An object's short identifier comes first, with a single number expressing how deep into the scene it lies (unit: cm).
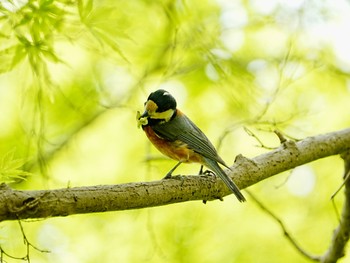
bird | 622
